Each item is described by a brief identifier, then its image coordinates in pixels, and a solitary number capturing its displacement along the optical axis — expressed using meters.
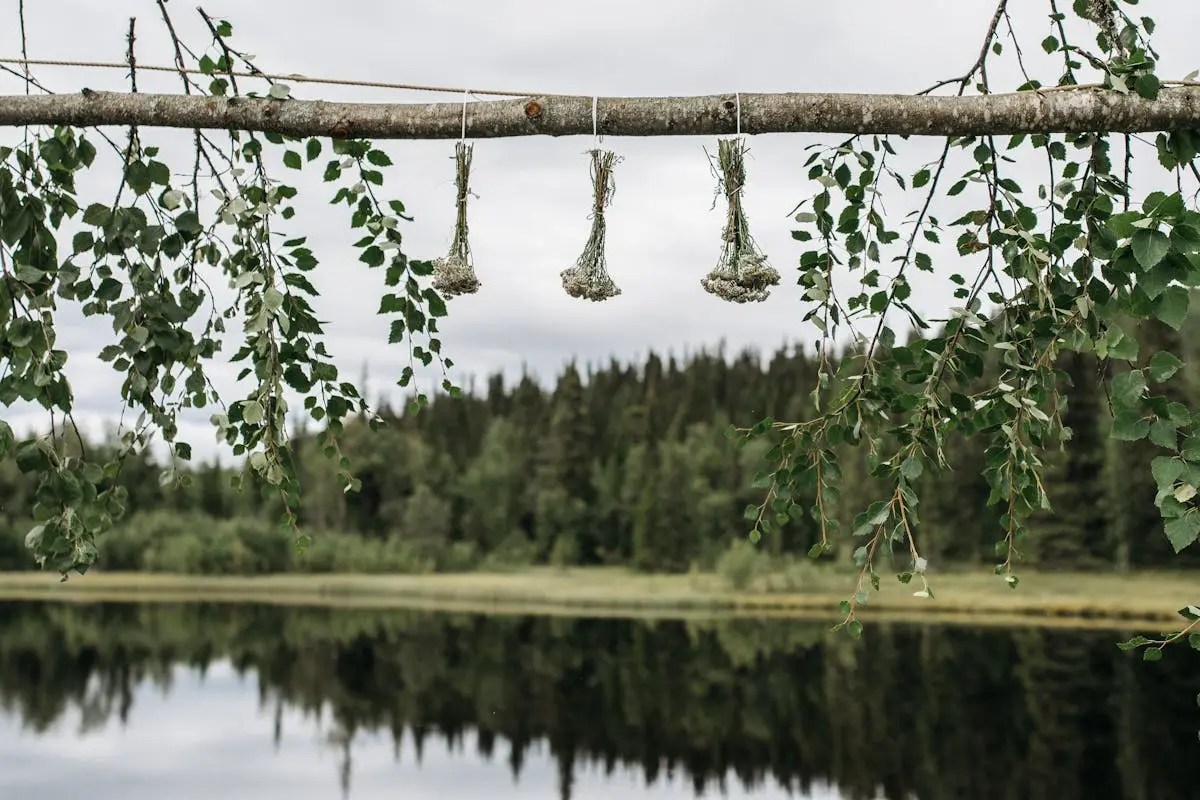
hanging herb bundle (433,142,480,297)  3.92
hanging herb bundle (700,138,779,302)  3.82
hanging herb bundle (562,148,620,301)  3.99
